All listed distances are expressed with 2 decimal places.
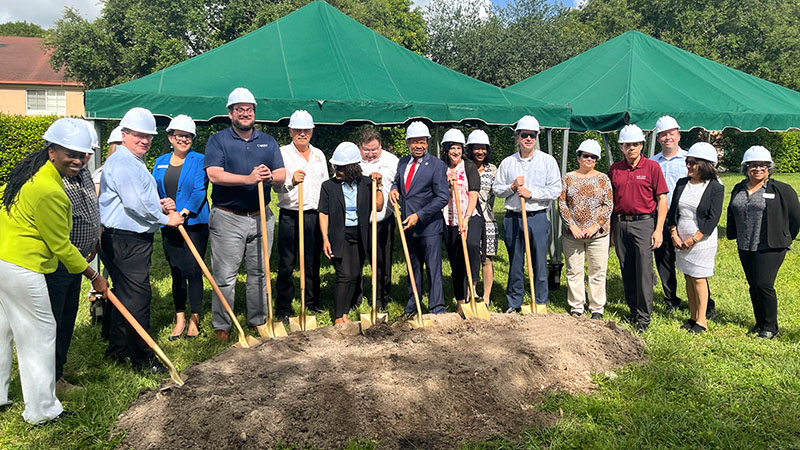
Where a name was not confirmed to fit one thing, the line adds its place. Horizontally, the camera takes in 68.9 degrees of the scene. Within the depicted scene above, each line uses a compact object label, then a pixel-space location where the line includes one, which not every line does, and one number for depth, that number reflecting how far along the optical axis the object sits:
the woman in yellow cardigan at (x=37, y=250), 3.29
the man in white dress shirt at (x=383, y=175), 5.88
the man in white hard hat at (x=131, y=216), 4.17
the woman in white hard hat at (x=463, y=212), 5.64
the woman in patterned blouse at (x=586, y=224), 5.51
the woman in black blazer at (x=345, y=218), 5.35
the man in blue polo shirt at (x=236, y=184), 4.79
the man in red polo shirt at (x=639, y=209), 5.43
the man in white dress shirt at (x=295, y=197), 5.73
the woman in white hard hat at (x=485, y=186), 5.93
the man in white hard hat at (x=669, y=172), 6.21
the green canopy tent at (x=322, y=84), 5.92
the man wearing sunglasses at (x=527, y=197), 5.66
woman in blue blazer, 5.07
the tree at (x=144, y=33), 24.09
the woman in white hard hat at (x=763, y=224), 4.98
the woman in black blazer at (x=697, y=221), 5.27
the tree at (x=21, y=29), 49.06
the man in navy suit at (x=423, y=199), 5.34
